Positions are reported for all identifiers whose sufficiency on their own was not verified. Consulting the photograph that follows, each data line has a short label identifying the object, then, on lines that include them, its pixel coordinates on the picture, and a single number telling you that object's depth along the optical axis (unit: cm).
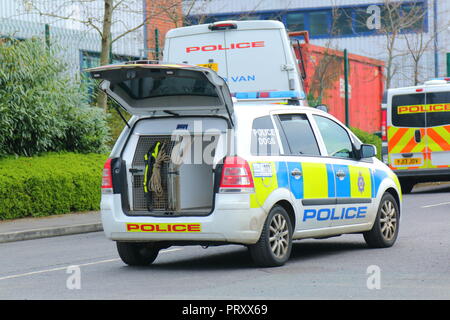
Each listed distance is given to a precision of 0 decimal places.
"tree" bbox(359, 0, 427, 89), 3538
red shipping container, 2912
